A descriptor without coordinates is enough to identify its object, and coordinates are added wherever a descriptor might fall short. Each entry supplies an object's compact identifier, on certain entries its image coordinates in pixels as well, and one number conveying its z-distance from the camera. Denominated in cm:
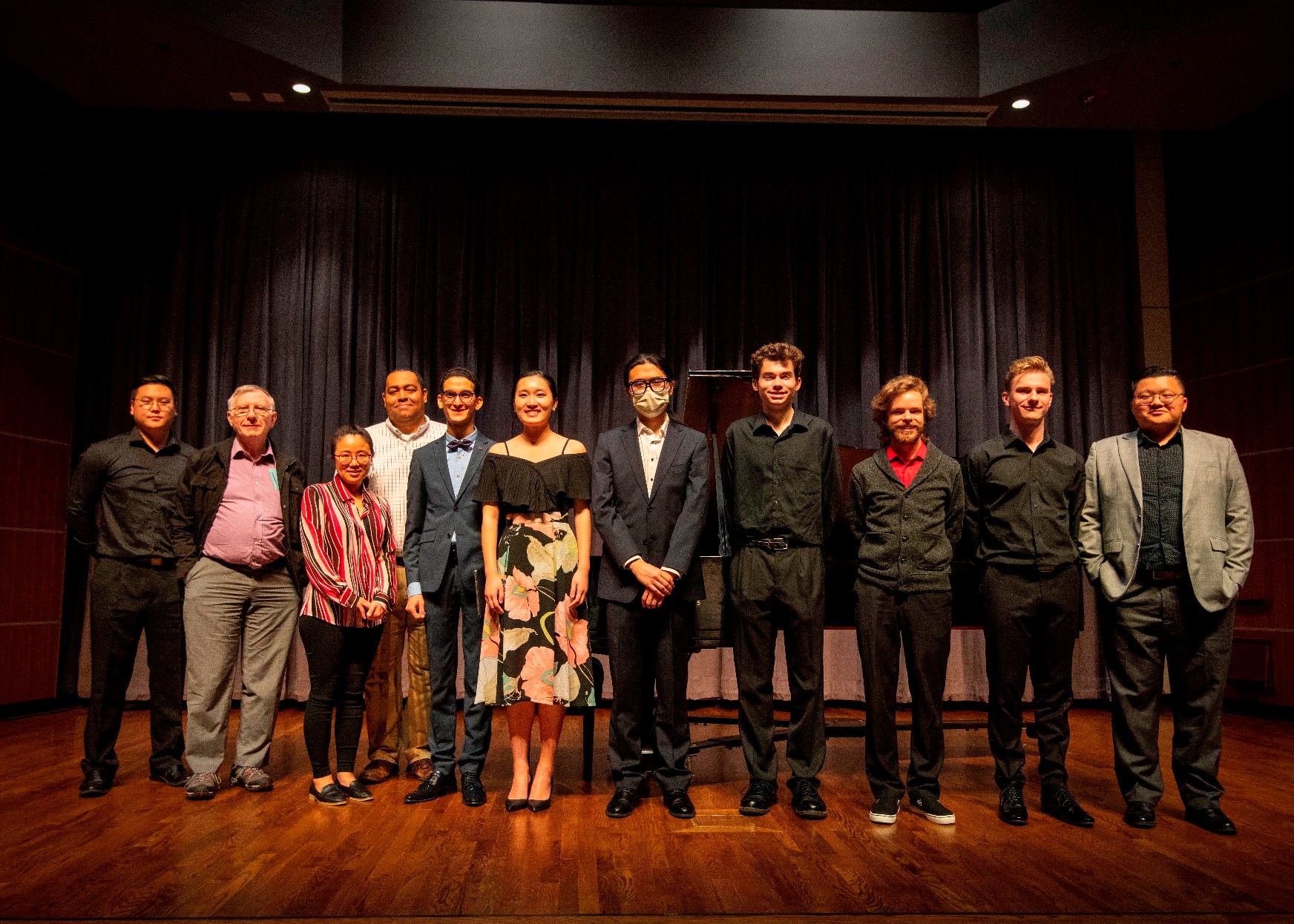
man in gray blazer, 301
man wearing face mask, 313
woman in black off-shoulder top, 313
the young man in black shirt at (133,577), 357
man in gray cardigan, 304
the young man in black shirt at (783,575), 311
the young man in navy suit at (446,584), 334
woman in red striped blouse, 320
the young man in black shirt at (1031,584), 309
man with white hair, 350
